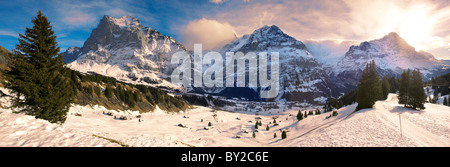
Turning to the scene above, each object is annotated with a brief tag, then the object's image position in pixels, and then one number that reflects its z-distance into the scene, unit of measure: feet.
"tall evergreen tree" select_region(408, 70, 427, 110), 139.88
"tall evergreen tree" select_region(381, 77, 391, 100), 228.84
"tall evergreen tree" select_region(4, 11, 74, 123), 65.05
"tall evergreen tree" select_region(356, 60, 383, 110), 140.05
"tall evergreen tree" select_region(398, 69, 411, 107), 154.44
